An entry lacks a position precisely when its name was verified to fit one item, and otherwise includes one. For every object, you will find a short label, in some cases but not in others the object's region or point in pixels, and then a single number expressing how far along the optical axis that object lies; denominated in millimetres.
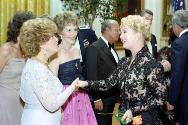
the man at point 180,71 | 4105
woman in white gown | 3035
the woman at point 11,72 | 3879
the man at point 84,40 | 4602
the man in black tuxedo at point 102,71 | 4719
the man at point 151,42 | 5492
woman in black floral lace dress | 3270
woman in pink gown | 3867
